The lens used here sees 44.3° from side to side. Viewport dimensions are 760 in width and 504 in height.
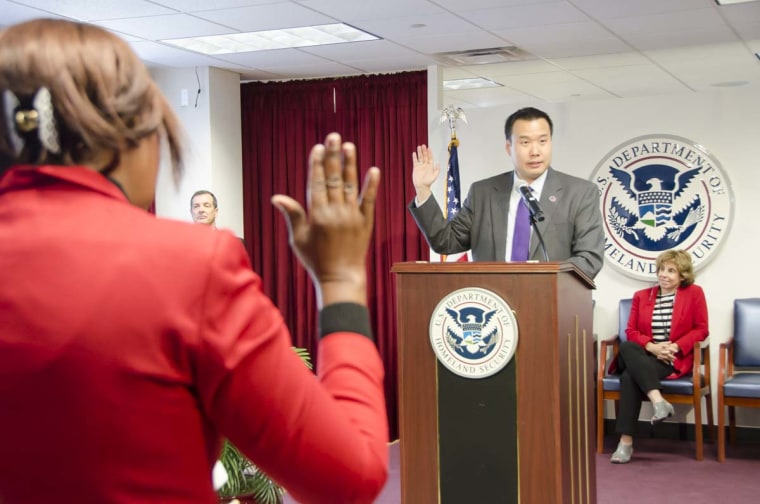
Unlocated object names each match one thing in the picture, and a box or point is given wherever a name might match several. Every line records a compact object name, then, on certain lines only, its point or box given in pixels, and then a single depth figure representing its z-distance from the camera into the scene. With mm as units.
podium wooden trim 3152
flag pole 6691
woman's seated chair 6406
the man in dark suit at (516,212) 3744
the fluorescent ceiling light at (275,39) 6055
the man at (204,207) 6254
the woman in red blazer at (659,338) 6500
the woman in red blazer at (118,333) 734
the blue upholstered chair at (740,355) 6475
